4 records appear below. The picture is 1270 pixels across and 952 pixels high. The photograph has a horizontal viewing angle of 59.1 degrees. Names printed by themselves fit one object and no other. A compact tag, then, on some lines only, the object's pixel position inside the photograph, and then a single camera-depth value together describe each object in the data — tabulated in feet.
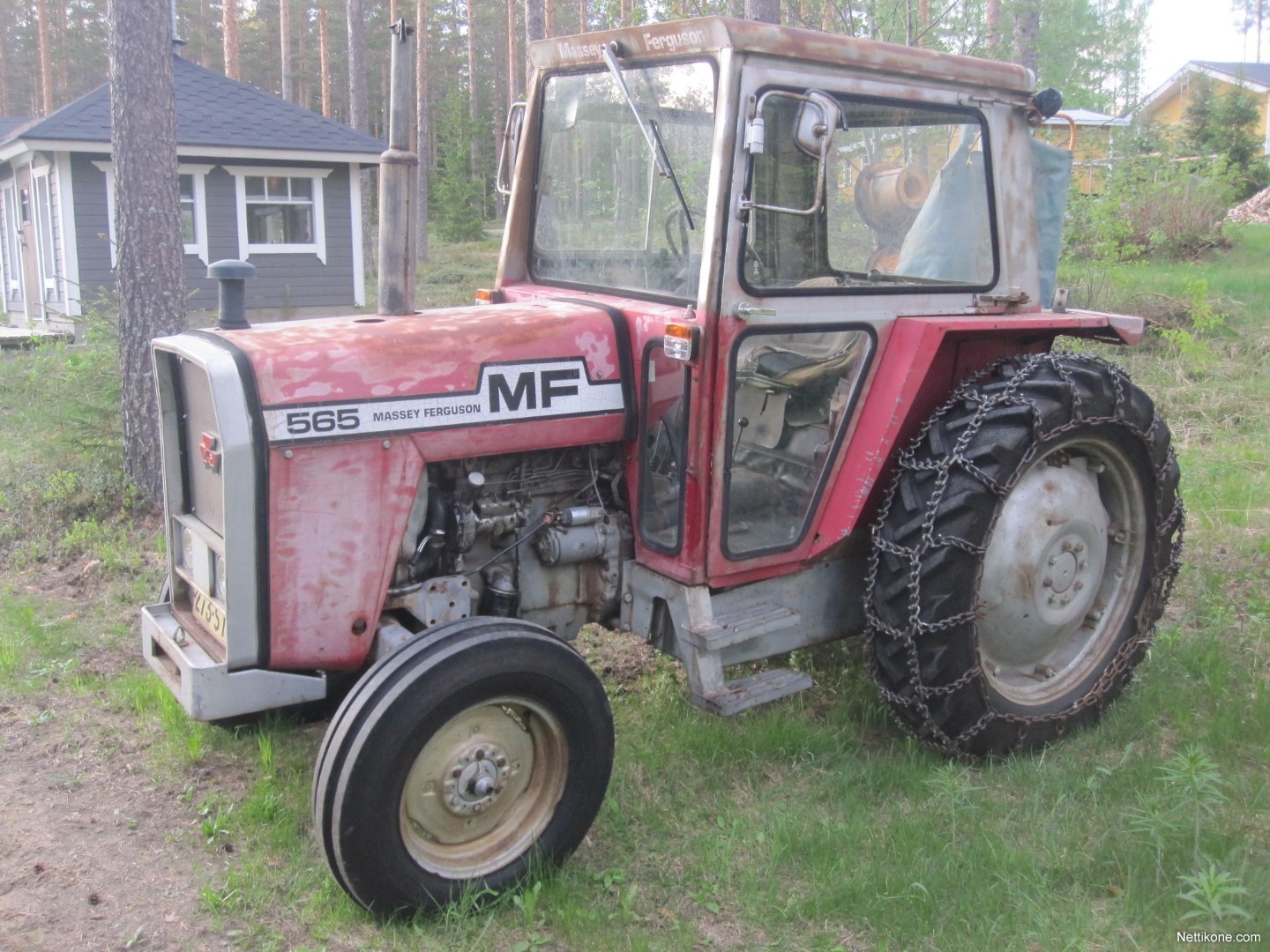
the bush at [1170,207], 47.85
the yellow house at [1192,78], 120.27
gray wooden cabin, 50.60
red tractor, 10.03
